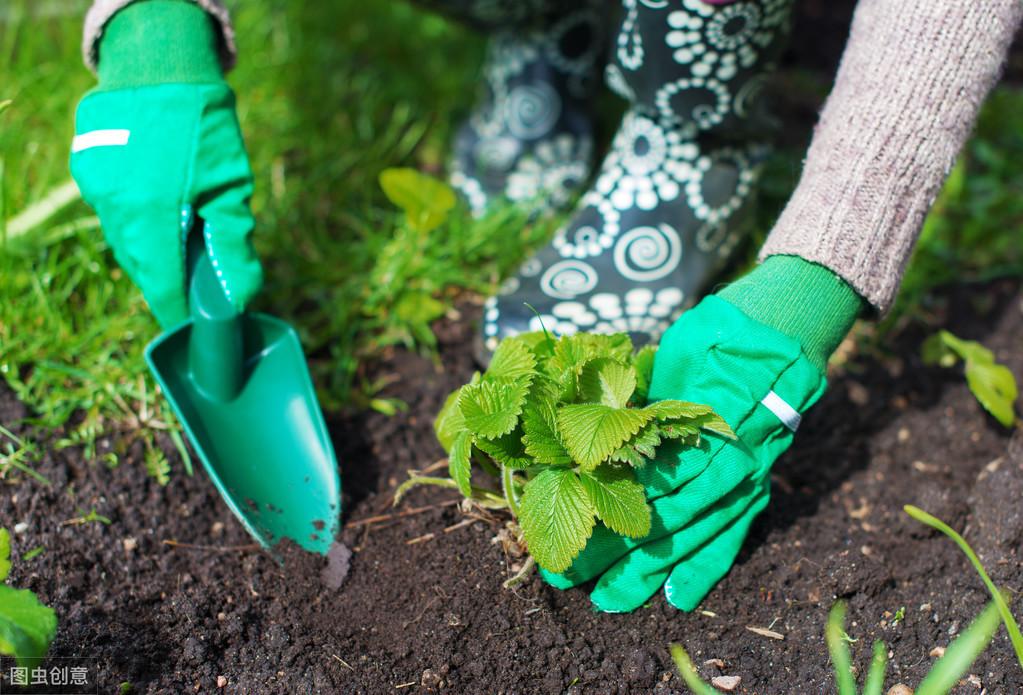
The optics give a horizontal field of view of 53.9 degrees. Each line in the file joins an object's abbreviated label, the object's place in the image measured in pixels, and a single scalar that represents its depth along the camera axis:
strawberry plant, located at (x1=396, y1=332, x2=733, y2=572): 1.05
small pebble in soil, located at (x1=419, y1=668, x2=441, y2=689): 1.10
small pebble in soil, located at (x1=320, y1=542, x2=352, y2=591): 1.22
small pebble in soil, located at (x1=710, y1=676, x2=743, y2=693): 1.10
